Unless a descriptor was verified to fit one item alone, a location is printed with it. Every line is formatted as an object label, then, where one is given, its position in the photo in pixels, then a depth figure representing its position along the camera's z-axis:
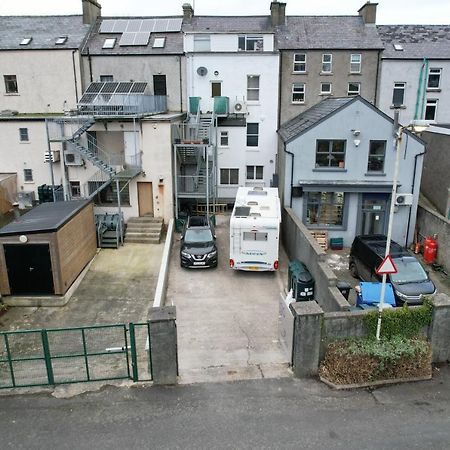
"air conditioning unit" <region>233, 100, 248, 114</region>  28.27
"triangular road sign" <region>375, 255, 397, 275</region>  10.90
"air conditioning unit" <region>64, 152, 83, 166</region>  24.09
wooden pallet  22.05
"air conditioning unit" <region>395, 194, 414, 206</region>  21.59
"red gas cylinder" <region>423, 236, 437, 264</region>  20.22
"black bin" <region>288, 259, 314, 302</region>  15.66
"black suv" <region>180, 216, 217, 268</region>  19.31
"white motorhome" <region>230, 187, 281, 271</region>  18.11
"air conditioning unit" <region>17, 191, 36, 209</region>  25.16
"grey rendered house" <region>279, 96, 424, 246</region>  21.22
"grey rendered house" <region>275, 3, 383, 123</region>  28.66
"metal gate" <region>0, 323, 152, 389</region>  10.30
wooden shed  15.81
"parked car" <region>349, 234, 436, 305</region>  14.98
